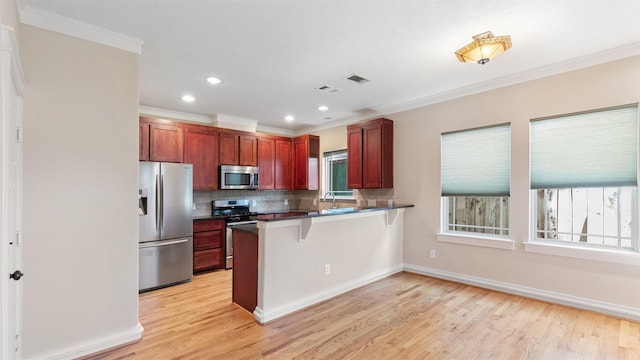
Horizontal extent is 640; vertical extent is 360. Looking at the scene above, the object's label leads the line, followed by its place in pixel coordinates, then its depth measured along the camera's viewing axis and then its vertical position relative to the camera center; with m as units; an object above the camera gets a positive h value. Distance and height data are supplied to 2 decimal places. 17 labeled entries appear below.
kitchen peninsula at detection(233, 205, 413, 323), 2.97 -0.89
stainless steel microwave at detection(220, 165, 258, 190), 5.23 +0.08
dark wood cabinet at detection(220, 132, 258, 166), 5.27 +0.61
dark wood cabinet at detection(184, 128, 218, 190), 4.85 +0.43
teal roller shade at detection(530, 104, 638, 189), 2.93 +0.34
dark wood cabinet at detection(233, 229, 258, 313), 3.08 -0.96
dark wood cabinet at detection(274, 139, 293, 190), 6.13 +0.33
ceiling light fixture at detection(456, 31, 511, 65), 2.53 +1.18
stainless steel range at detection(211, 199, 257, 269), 4.95 -0.60
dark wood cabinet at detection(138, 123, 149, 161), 4.29 +0.58
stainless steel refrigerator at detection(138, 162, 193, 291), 3.90 -0.60
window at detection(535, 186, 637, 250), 3.05 -0.38
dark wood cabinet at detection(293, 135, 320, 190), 6.13 +0.41
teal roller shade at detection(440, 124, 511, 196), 3.76 +0.27
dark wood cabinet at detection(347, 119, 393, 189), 4.78 +0.46
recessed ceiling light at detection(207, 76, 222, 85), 3.59 +1.26
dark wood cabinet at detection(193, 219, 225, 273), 4.62 -1.01
